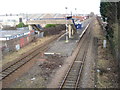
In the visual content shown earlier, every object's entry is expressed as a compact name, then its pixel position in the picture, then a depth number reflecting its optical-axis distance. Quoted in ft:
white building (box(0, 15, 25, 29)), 216.08
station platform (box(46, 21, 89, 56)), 70.94
